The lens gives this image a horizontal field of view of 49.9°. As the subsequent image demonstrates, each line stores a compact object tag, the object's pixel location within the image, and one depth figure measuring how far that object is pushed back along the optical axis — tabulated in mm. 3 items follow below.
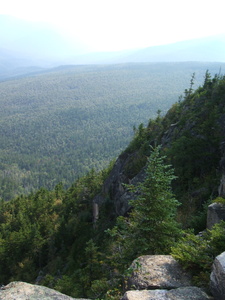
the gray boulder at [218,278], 5859
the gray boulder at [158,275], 7031
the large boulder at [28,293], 7273
